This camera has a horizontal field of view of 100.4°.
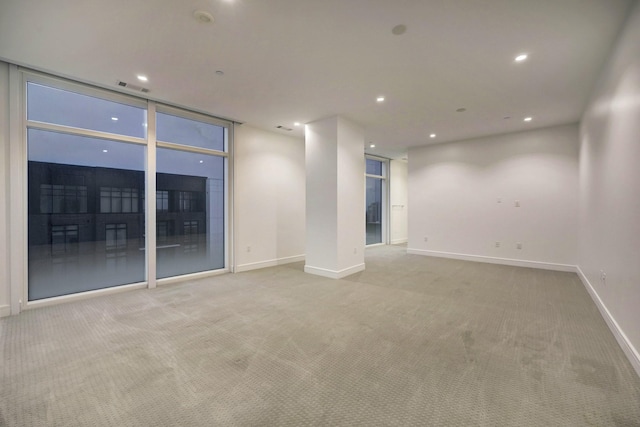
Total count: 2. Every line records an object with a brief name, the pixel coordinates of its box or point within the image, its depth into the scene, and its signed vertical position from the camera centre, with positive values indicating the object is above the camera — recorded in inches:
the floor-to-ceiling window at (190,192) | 177.3 +13.6
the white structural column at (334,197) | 188.9 +10.3
